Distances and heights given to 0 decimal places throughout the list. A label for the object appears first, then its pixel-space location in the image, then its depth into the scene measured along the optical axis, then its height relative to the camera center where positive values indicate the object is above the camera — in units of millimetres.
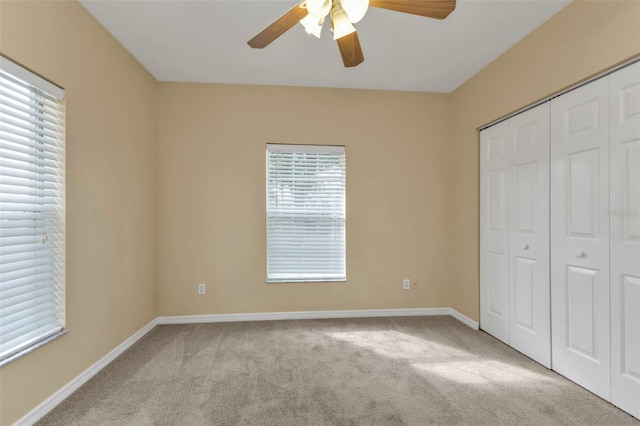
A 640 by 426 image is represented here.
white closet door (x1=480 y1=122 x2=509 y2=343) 2980 -221
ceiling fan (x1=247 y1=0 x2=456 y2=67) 1483 +1040
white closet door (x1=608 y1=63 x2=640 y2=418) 1859 -173
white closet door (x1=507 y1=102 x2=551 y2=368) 2506 -207
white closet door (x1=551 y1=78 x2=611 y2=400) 2043 -187
